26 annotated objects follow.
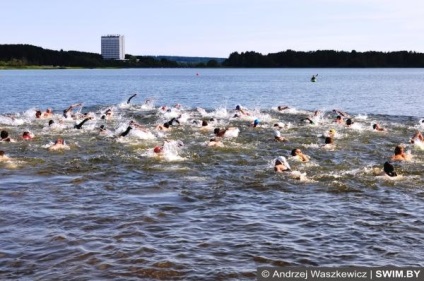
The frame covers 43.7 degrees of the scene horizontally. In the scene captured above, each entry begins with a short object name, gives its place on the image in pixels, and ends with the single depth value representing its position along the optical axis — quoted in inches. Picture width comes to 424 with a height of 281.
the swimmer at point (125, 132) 1098.1
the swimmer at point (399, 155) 862.5
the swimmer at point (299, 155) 870.4
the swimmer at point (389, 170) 745.6
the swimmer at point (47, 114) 1533.3
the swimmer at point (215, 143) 1021.8
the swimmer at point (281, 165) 786.8
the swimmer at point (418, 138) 1011.6
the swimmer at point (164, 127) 1204.1
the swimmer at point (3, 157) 876.8
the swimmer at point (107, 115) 1499.5
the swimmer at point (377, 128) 1238.3
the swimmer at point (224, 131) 1090.4
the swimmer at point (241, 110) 1529.3
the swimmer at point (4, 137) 1082.7
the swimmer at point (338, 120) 1346.0
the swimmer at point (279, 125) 1296.8
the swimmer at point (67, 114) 1452.3
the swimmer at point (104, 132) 1181.1
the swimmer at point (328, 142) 1000.4
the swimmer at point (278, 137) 1097.5
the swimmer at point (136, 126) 1147.5
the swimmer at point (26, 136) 1096.9
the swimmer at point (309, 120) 1359.5
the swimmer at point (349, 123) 1304.1
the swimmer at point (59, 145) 985.7
